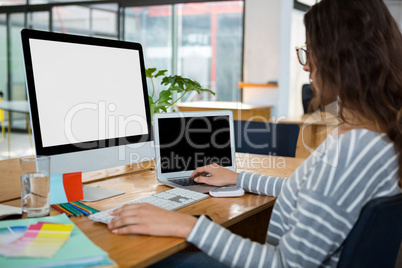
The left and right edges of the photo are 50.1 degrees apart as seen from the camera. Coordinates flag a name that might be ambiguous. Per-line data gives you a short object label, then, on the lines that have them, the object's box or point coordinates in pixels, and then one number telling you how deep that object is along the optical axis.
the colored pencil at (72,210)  1.05
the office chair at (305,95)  4.73
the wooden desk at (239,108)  5.06
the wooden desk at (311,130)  3.79
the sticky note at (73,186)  1.17
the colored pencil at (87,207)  1.08
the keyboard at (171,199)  1.04
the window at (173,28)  5.96
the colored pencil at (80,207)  1.07
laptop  1.42
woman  0.86
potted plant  1.73
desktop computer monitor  1.14
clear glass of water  1.02
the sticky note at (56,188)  1.15
